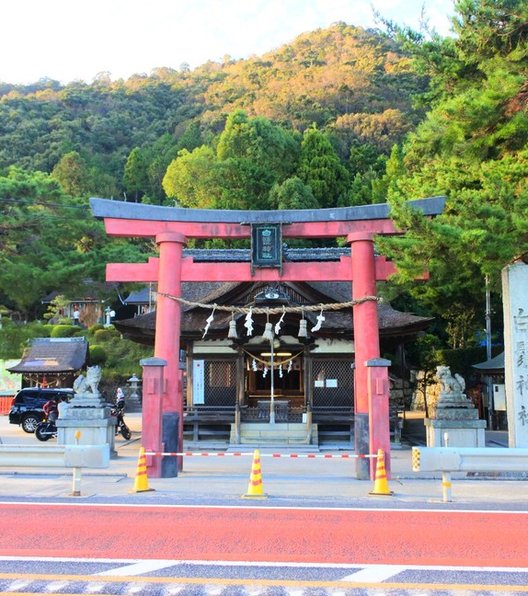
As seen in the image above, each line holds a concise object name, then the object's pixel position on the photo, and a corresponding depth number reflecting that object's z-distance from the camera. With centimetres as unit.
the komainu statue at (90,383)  1792
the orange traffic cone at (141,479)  1047
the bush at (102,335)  4453
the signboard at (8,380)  3494
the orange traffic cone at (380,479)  1029
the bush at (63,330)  4162
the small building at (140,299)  5199
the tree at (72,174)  6956
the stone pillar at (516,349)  1250
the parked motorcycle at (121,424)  2194
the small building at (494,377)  2588
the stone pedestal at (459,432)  1466
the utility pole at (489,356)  2653
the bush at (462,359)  3178
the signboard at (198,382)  2214
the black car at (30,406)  2567
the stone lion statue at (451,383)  1528
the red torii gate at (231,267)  1280
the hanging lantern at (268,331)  1514
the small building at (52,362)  3325
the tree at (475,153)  1208
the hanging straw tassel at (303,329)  1617
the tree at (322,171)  5316
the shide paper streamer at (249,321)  1438
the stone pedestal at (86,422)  1723
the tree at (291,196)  4538
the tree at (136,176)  7838
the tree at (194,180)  5334
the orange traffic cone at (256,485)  984
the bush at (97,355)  4019
